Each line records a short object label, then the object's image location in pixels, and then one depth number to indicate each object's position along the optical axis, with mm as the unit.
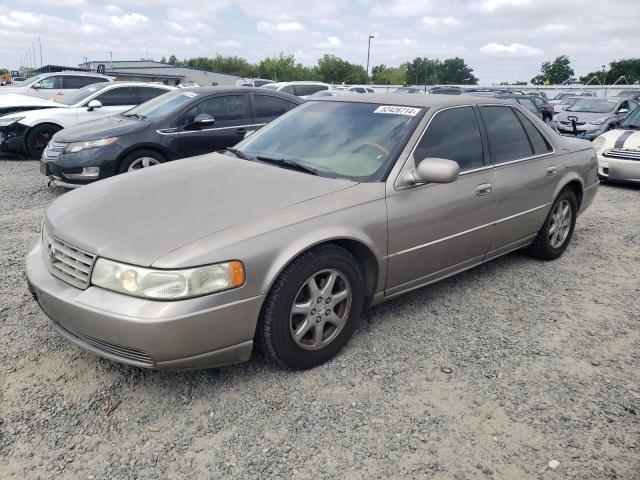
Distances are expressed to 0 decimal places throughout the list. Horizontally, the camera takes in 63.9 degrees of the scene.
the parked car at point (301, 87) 18153
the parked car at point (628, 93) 27139
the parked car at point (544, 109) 15598
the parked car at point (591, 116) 12758
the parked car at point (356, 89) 24180
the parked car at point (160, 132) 6363
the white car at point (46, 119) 9383
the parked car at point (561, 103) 15360
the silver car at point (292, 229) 2393
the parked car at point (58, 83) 14961
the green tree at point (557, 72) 87125
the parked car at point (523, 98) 14791
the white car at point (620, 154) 8031
